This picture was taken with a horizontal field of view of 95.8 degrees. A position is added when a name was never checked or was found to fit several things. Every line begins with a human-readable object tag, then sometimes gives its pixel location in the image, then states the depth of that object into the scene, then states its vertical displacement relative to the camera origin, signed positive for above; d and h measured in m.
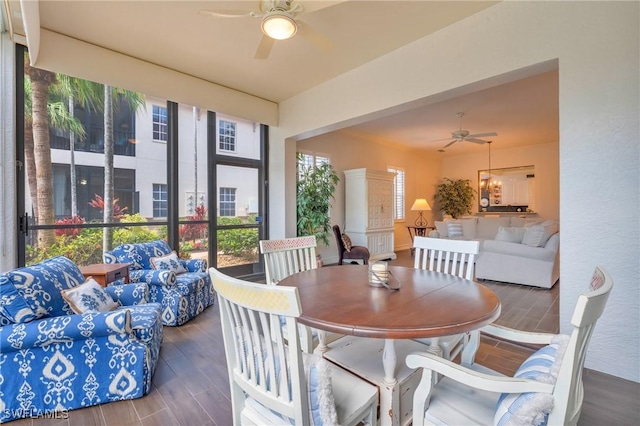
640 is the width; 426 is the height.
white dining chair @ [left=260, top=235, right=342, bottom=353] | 2.24 -0.40
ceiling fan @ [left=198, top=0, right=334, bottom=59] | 2.15 +1.46
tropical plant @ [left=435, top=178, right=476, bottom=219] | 8.62 +0.34
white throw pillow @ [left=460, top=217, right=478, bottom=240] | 6.26 -0.41
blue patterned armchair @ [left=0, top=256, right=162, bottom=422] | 1.70 -0.87
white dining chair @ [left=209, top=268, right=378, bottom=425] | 0.88 -0.56
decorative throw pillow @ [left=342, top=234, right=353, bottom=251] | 5.31 -0.61
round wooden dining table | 1.12 -0.45
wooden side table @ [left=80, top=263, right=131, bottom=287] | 2.61 -0.56
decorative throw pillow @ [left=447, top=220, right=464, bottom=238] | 6.30 -0.44
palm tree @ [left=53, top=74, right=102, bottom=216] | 3.30 +1.33
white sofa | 4.28 -0.74
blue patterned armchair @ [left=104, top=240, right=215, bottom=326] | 3.02 -0.77
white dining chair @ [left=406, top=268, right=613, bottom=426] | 0.81 -0.55
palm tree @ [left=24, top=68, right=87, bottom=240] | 3.08 +1.01
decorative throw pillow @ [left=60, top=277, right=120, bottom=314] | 1.95 -0.61
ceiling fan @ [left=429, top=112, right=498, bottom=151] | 5.21 +1.35
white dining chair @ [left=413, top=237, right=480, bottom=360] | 1.77 -0.36
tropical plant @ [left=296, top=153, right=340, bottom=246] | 5.20 +0.18
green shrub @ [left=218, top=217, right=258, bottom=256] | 4.69 -0.48
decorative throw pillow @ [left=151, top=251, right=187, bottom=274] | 3.32 -0.61
